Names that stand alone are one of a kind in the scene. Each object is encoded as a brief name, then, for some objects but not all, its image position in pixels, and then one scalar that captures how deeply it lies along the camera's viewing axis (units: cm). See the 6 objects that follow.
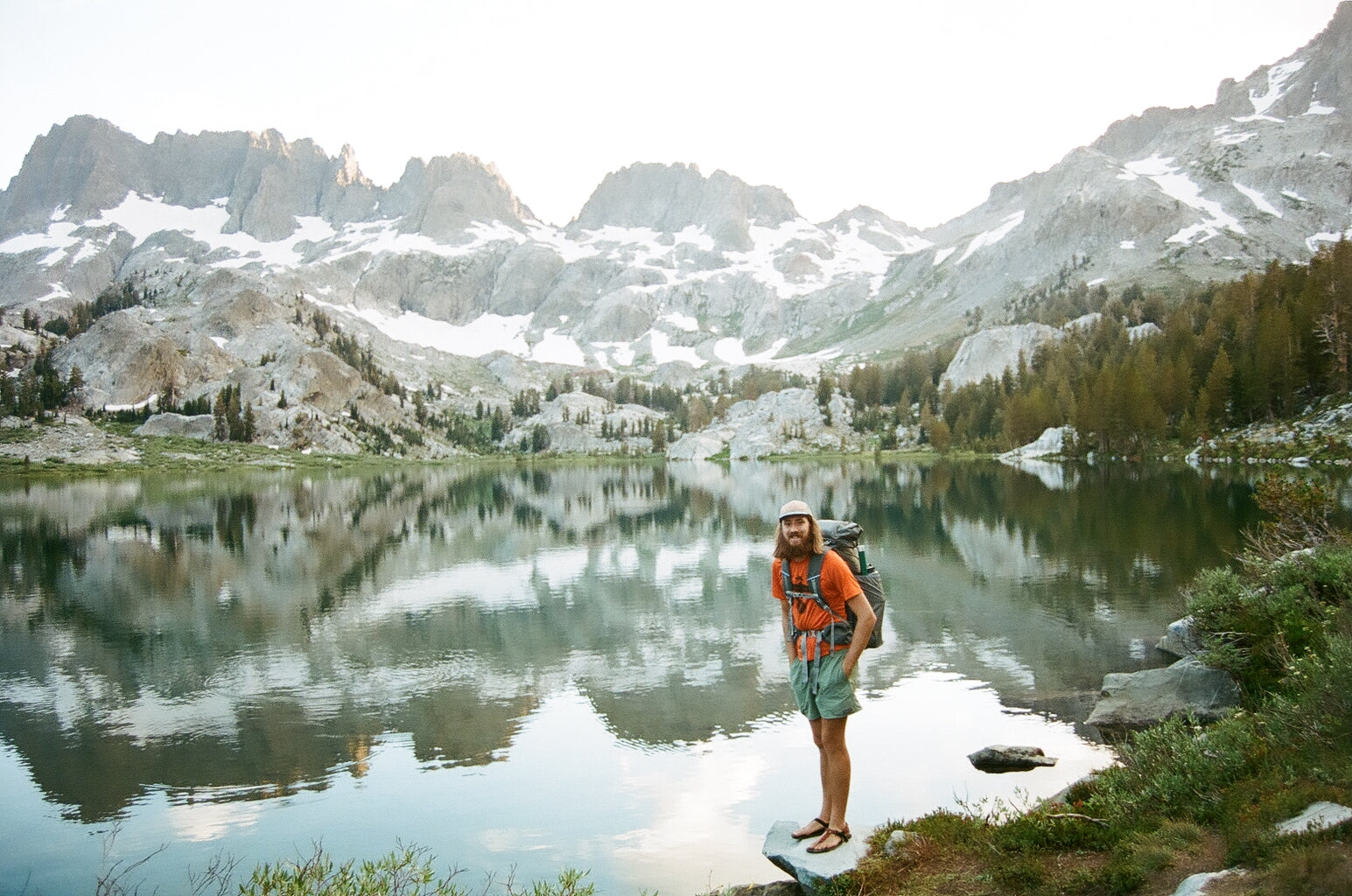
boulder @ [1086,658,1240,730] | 1308
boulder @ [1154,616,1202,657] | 1656
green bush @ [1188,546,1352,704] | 1233
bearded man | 827
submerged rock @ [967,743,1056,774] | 1234
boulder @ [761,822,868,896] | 783
